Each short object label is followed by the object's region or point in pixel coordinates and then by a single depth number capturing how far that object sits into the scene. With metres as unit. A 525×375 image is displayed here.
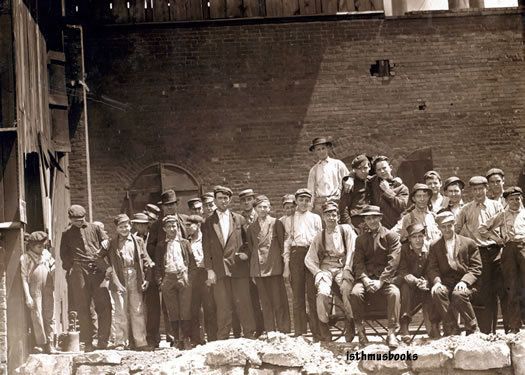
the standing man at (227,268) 12.03
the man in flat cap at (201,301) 12.13
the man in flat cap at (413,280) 11.27
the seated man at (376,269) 11.22
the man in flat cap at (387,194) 12.30
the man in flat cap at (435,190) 12.44
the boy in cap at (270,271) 11.95
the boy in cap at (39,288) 11.50
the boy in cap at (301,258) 11.73
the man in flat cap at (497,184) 12.09
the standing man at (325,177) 13.06
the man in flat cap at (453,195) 12.26
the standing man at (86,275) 12.12
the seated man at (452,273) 11.11
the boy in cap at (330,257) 11.45
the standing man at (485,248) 11.49
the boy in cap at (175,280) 12.05
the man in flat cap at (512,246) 11.45
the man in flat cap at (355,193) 12.45
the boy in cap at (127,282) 12.02
